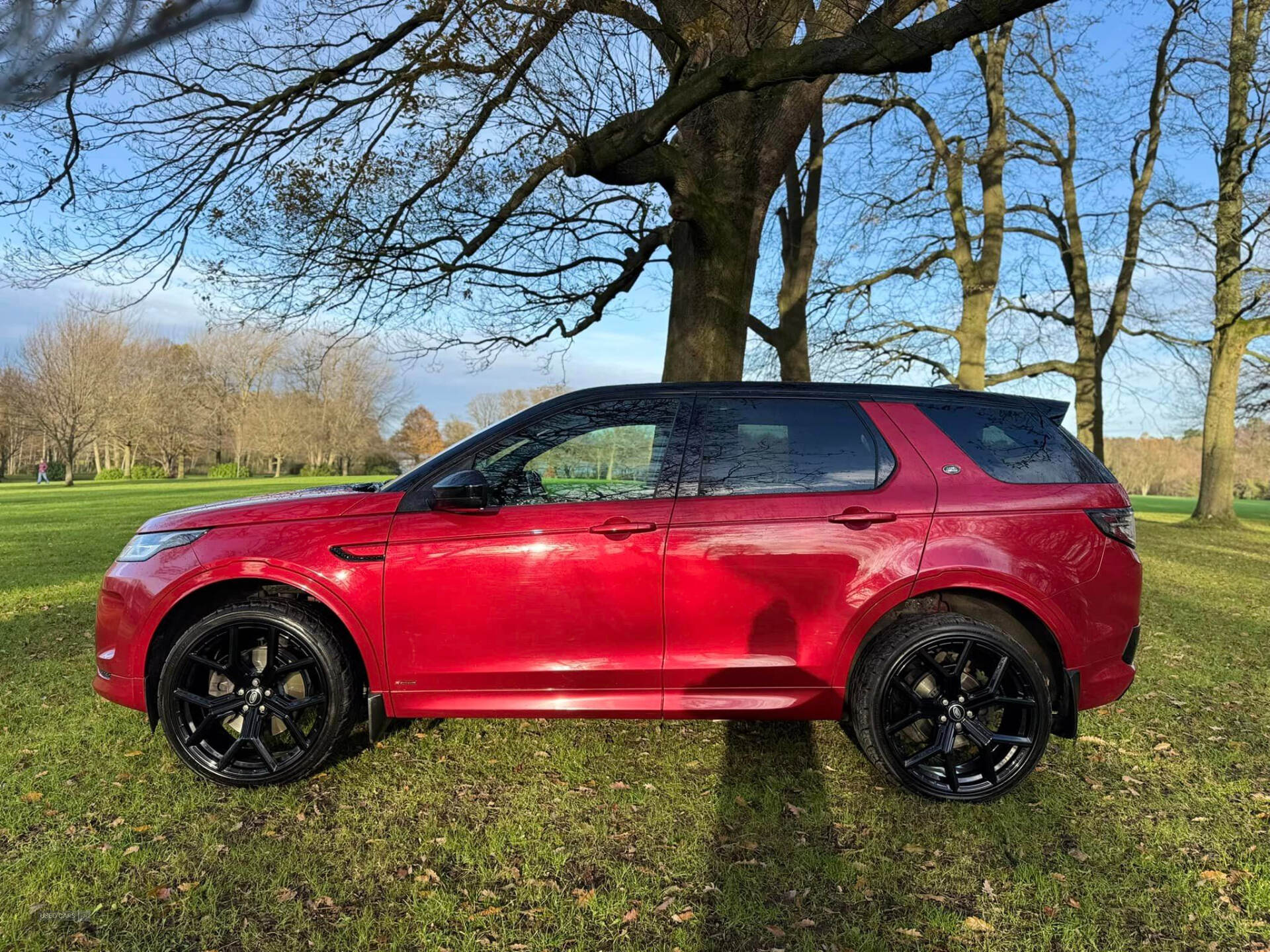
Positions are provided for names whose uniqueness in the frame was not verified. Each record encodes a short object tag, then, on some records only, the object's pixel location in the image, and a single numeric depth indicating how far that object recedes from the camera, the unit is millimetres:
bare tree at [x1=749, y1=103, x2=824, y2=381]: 13594
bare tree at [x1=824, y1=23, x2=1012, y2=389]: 15359
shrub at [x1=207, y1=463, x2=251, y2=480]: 53000
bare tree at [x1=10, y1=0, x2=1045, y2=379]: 6156
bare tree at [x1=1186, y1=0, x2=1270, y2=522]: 15586
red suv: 3129
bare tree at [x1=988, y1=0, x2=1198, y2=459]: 18750
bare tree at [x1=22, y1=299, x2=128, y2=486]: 39781
